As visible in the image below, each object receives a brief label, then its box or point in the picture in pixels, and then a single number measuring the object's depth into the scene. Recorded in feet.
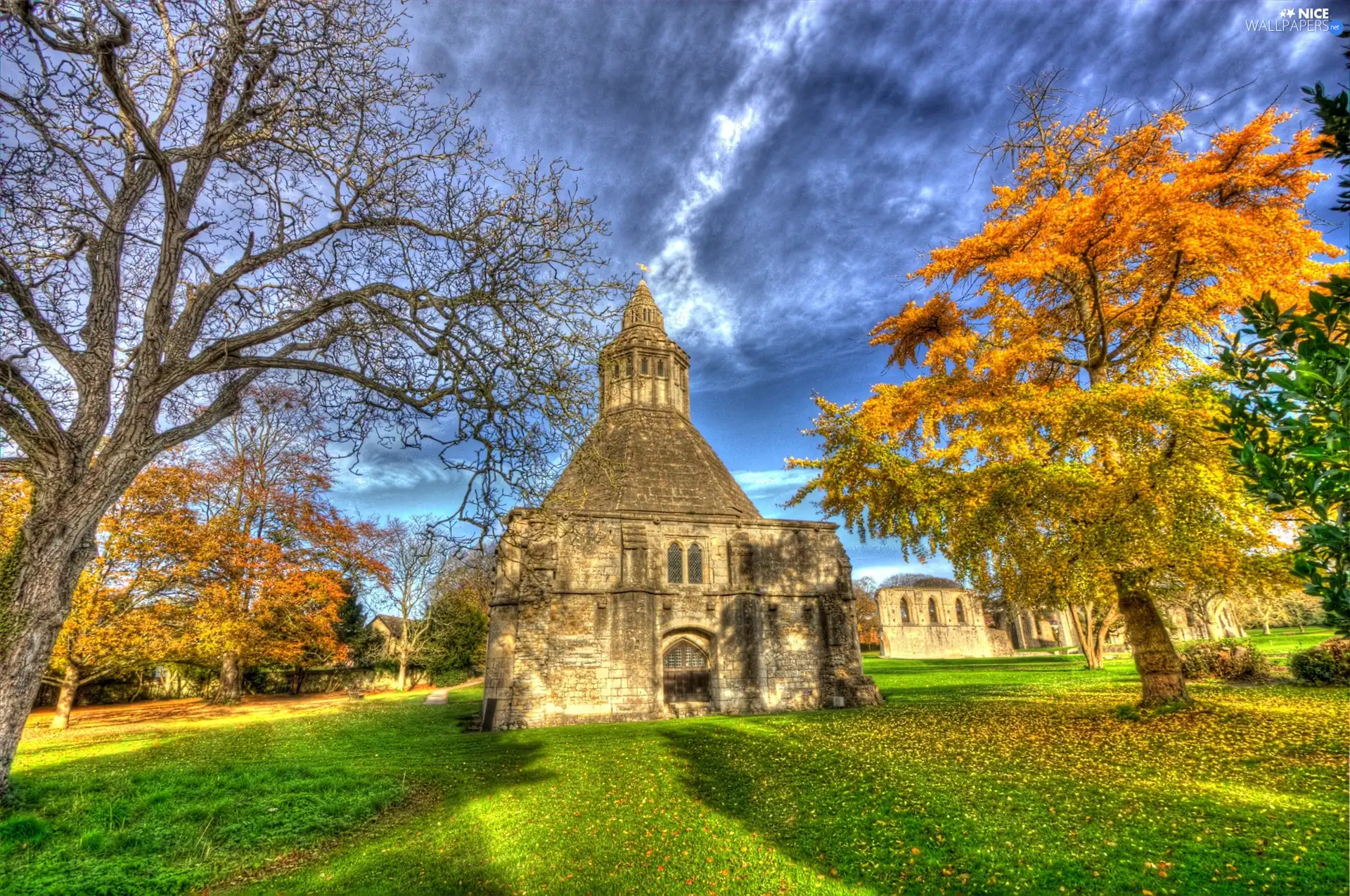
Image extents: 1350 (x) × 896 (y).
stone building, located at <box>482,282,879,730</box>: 59.72
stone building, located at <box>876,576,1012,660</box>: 179.11
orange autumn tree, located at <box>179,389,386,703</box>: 71.00
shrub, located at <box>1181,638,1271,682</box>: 59.00
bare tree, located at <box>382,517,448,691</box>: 110.52
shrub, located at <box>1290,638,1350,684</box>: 49.88
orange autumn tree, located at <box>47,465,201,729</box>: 61.41
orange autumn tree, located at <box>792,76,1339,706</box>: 31.32
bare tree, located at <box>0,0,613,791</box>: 21.22
